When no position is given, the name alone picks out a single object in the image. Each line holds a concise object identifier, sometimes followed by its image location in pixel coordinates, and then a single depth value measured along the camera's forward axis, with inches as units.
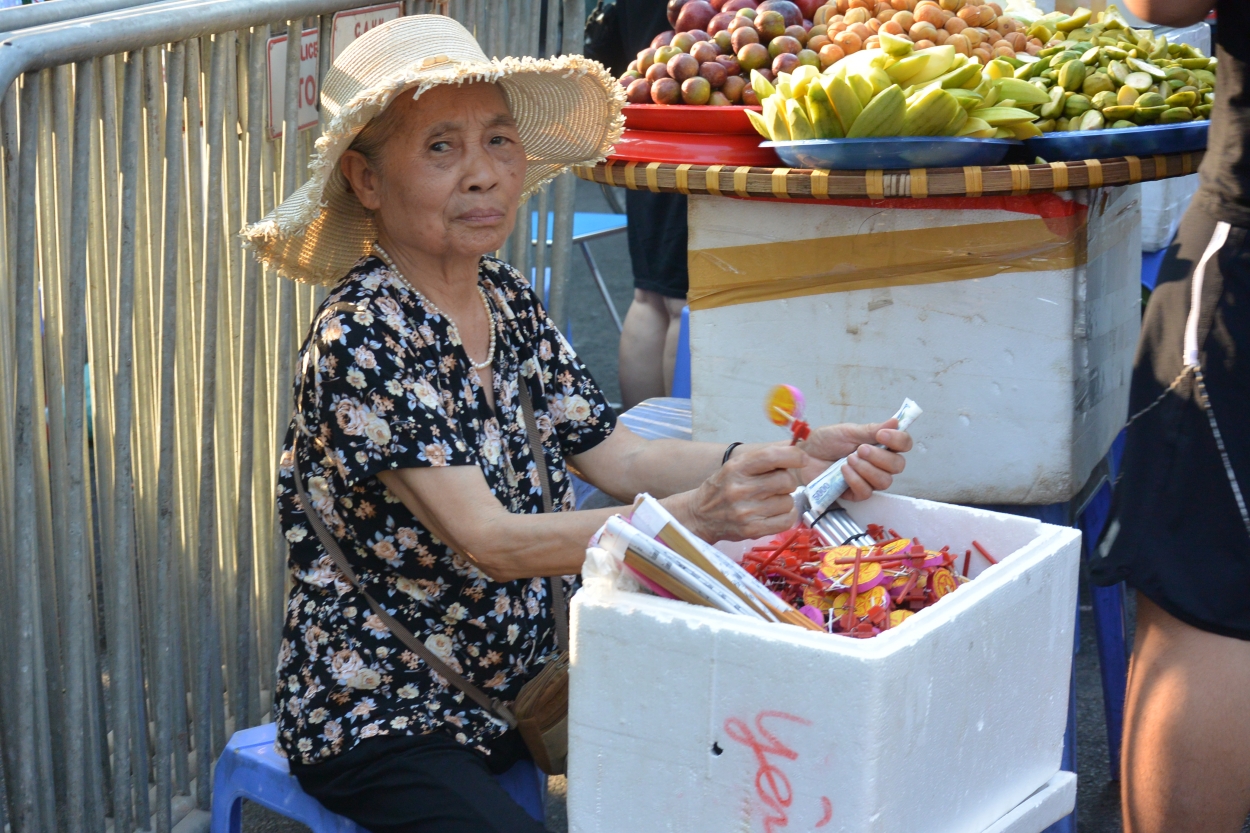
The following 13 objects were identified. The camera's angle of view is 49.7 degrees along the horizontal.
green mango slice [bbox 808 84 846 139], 81.1
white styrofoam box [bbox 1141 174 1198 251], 140.3
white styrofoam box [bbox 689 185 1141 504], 83.2
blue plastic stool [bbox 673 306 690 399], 122.8
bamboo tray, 77.6
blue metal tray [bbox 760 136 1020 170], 78.8
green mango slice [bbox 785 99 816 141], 82.2
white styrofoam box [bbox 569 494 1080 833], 46.4
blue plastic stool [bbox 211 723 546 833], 67.9
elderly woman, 62.8
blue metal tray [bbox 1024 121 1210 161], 80.4
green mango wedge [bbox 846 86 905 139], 78.7
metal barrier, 69.5
